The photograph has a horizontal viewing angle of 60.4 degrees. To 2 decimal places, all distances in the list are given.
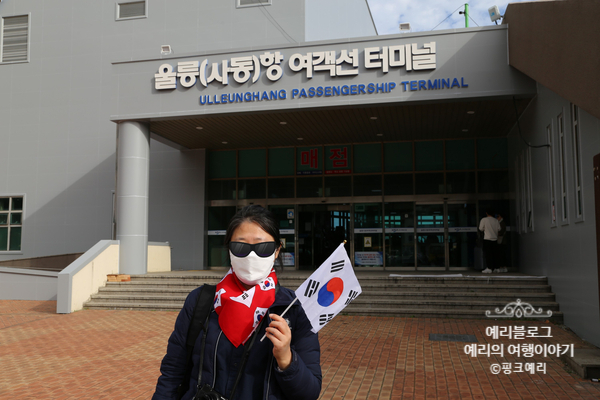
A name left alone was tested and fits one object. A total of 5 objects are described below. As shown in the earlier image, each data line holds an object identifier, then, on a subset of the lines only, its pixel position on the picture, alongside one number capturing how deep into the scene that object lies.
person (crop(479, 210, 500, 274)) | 13.43
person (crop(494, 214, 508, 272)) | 13.93
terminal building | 10.21
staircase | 10.79
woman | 2.14
